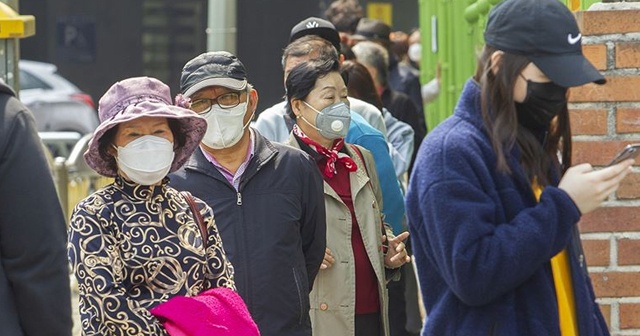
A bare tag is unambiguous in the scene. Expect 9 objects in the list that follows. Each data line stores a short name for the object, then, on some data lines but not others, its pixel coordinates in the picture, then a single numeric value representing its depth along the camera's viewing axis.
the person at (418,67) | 20.98
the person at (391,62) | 17.35
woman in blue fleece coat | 5.87
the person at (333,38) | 11.66
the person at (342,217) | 9.26
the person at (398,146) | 11.90
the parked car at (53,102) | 38.80
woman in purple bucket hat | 6.64
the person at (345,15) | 19.29
